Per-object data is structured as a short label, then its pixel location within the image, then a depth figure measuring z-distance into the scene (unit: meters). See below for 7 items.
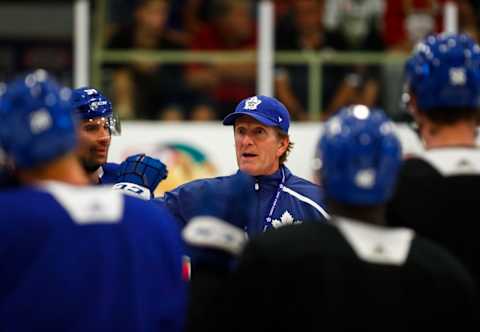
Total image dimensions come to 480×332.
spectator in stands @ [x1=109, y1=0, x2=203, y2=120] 22.17
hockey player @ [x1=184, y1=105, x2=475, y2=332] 6.65
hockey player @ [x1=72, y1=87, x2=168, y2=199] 12.74
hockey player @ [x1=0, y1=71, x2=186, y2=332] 6.92
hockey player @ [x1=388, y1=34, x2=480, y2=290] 7.70
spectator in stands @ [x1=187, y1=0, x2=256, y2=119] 22.46
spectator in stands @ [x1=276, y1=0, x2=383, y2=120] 22.32
